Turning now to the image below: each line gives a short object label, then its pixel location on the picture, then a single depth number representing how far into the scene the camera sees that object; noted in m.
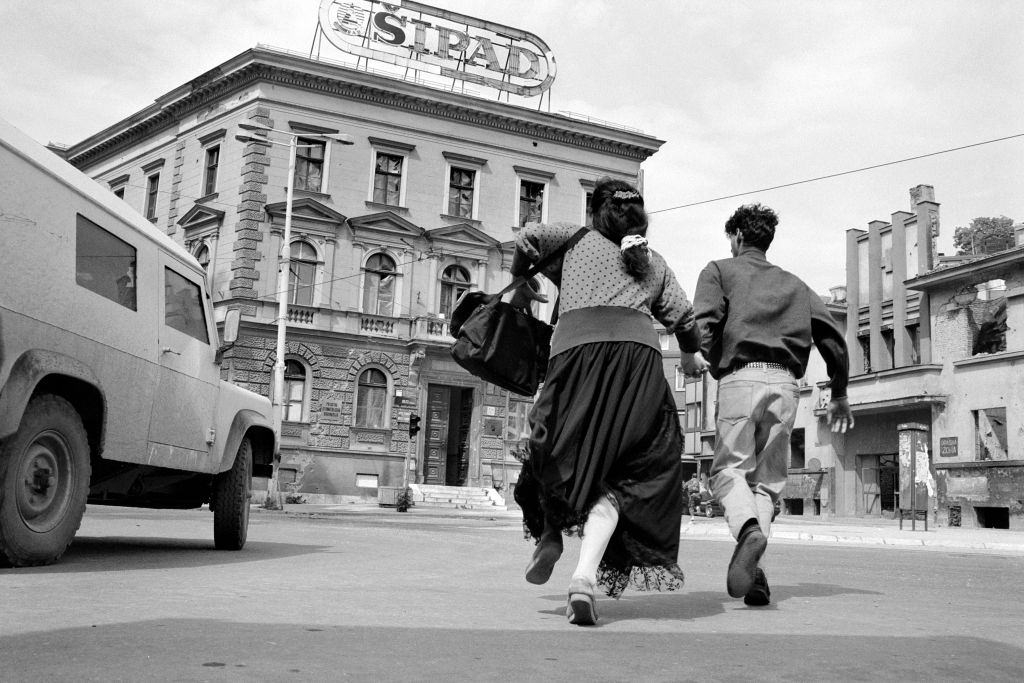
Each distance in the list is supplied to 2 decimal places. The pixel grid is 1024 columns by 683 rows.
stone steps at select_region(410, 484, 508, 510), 30.97
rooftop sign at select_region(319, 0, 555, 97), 34.47
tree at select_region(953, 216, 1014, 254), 47.16
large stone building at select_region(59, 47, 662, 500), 31.84
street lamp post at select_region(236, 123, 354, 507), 26.23
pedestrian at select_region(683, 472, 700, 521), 33.12
